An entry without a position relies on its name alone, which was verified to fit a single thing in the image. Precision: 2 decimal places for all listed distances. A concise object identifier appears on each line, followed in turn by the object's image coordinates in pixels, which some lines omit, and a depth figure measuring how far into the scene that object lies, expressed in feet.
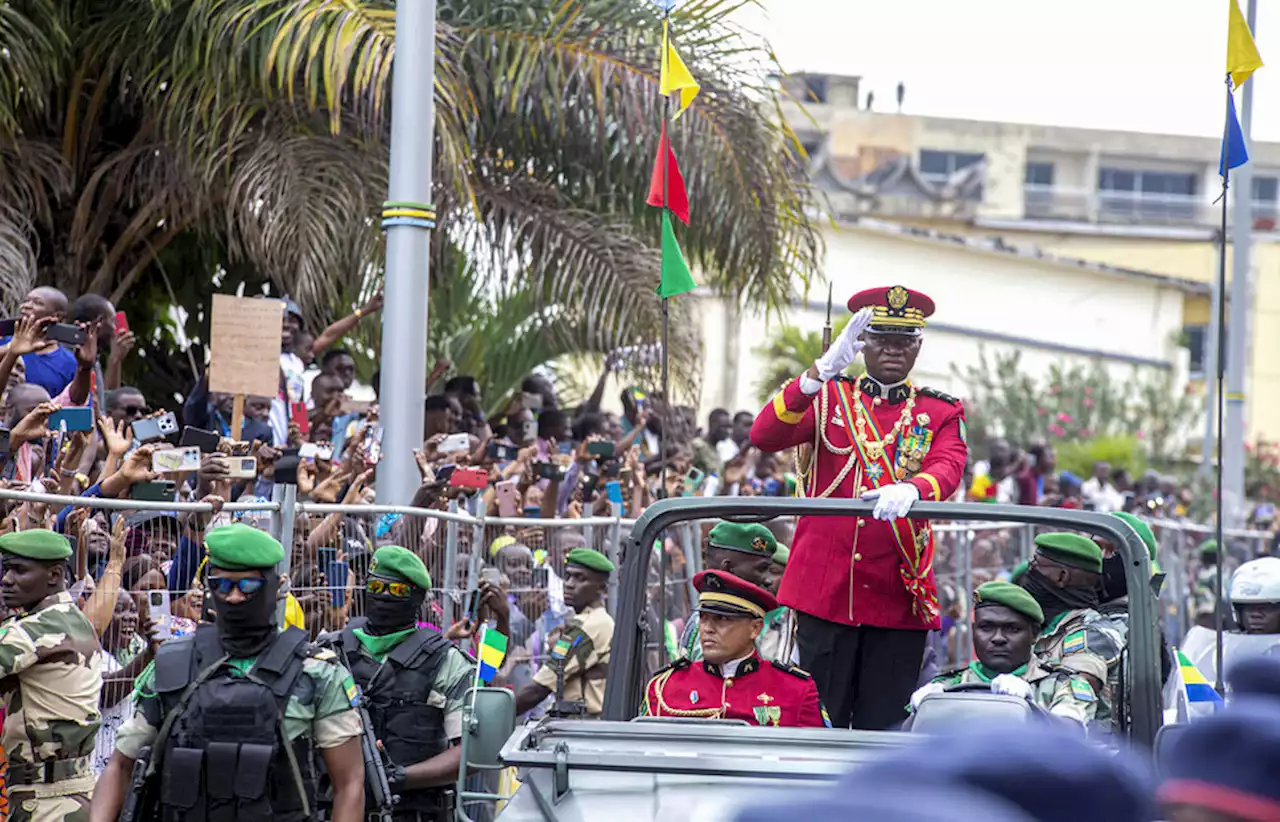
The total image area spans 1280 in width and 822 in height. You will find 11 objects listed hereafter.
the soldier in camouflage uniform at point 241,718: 35.86
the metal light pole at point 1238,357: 136.56
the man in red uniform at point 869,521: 44.29
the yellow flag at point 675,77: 52.49
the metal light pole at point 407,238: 60.85
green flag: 50.29
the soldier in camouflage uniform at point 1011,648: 42.14
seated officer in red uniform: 40.01
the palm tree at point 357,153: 71.26
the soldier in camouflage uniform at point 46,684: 41.96
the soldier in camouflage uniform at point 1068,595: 45.03
